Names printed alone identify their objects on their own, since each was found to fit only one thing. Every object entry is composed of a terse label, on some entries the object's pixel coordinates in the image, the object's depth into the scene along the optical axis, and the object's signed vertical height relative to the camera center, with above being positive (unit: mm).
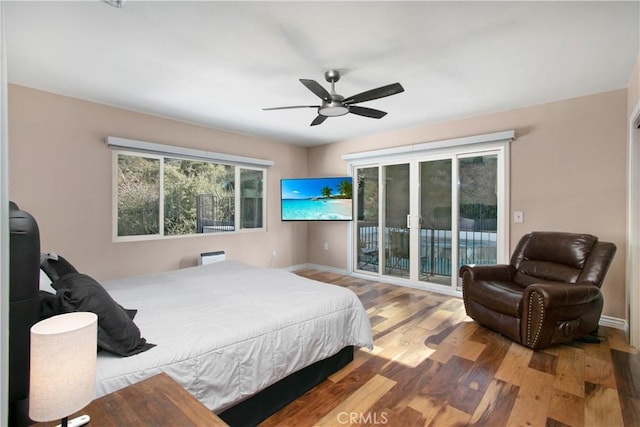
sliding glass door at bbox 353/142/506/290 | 3963 -40
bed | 1466 -710
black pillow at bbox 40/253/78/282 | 1769 -348
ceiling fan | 2375 +985
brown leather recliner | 2521 -716
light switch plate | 3670 -33
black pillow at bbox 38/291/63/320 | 1264 -409
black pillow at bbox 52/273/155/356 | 1369 -514
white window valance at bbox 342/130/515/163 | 3703 +956
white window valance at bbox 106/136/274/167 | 3535 +826
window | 3740 +229
